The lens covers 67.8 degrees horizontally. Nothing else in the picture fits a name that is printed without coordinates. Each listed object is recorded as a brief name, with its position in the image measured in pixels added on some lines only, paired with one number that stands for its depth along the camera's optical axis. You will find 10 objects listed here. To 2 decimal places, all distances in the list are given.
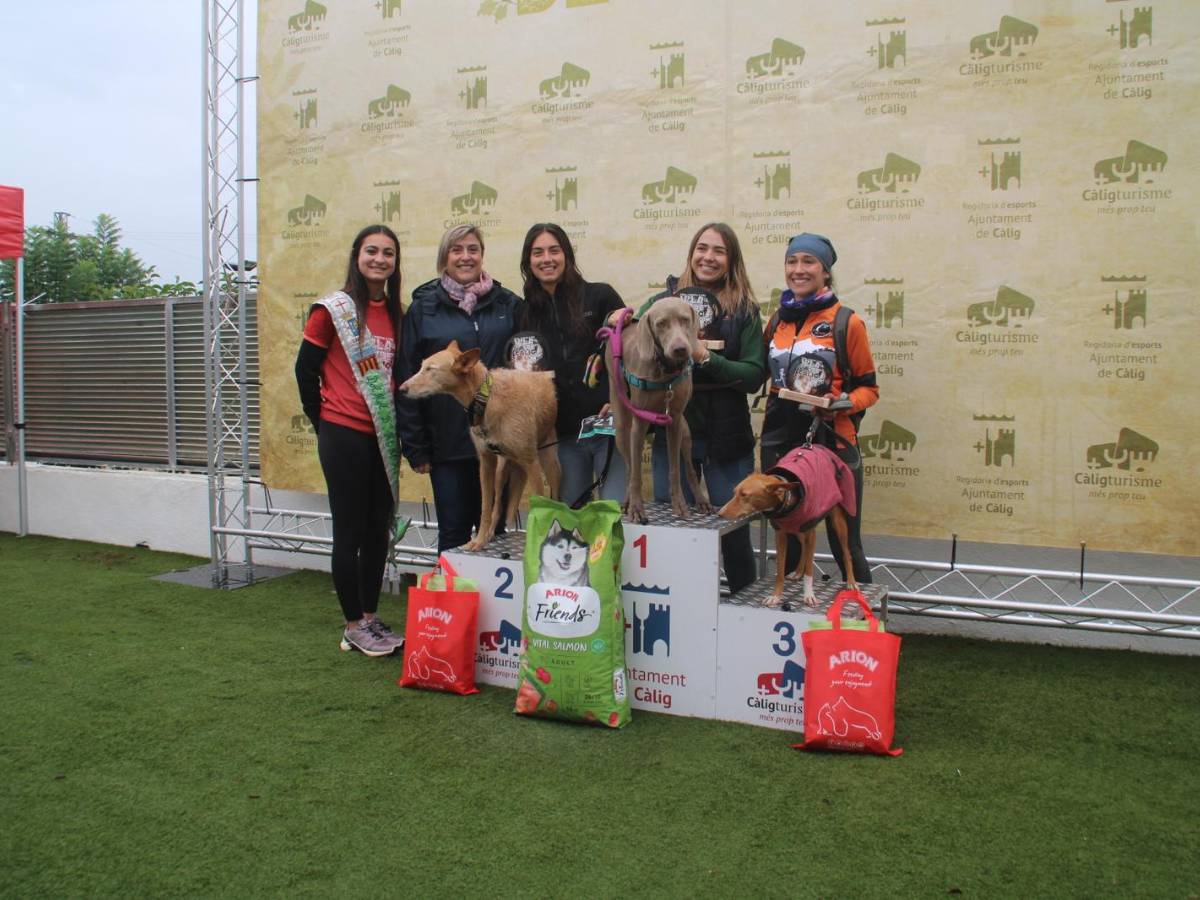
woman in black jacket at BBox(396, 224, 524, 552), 3.99
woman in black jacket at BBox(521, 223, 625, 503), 3.85
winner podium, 3.34
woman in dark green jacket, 3.75
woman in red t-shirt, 4.02
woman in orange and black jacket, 3.69
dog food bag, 3.30
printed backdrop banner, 4.04
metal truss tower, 5.65
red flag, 7.15
